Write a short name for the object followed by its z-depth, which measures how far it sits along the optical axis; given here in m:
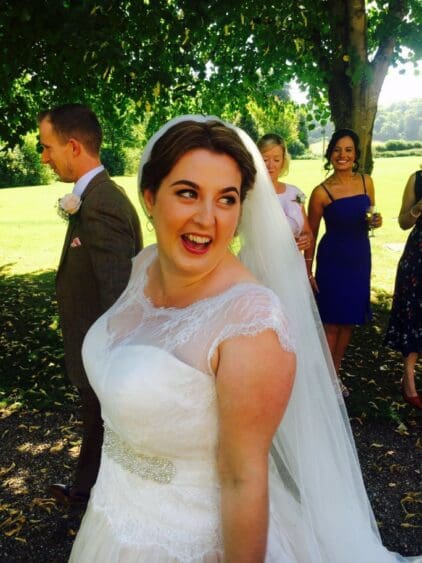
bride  1.46
